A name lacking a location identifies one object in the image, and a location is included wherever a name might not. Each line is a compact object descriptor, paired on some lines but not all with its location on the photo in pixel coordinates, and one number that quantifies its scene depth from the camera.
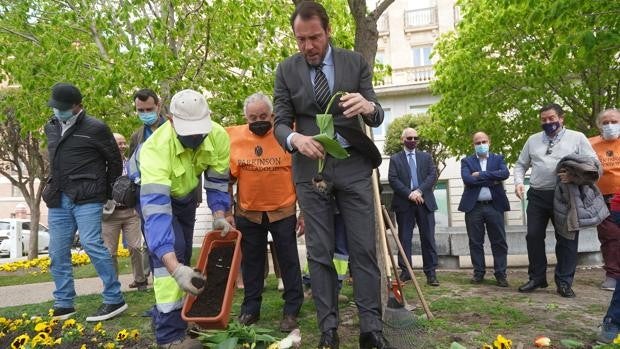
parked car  16.27
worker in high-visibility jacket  3.16
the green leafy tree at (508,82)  10.52
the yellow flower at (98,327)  3.96
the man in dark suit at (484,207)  6.20
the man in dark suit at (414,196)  6.20
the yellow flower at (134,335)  3.75
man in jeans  4.63
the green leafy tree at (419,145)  20.69
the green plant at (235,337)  3.06
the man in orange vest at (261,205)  4.16
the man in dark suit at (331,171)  3.18
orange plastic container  3.08
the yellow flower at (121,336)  3.67
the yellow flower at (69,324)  4.05
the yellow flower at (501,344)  2.71
